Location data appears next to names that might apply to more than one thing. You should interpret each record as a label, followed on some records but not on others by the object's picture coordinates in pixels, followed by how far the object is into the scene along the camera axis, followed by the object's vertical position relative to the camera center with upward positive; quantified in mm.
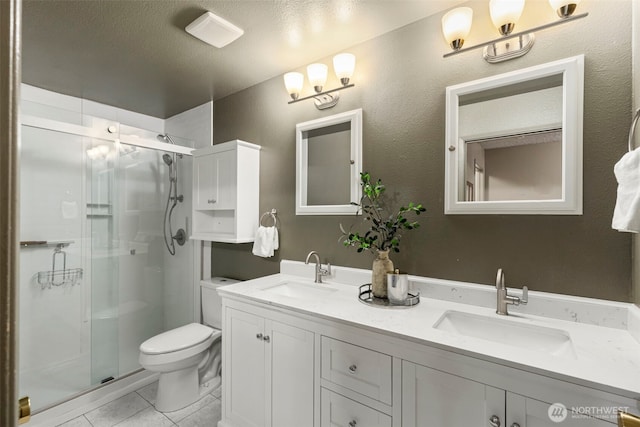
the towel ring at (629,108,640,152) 894 +270
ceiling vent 1493 +984
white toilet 1784 -975
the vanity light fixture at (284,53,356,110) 1688 +826
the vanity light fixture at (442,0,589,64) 1154 +778
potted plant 1442 -78
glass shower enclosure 2064 -352
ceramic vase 1438 -310
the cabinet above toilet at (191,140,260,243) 2143 +151
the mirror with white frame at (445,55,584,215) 1176 +313
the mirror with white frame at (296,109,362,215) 1754 +310
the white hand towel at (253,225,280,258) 2080 -214
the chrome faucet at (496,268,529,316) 1197 -361
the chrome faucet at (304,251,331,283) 1797 -372
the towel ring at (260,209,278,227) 2174 -27
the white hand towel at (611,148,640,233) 841 +55
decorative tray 1351 -435
